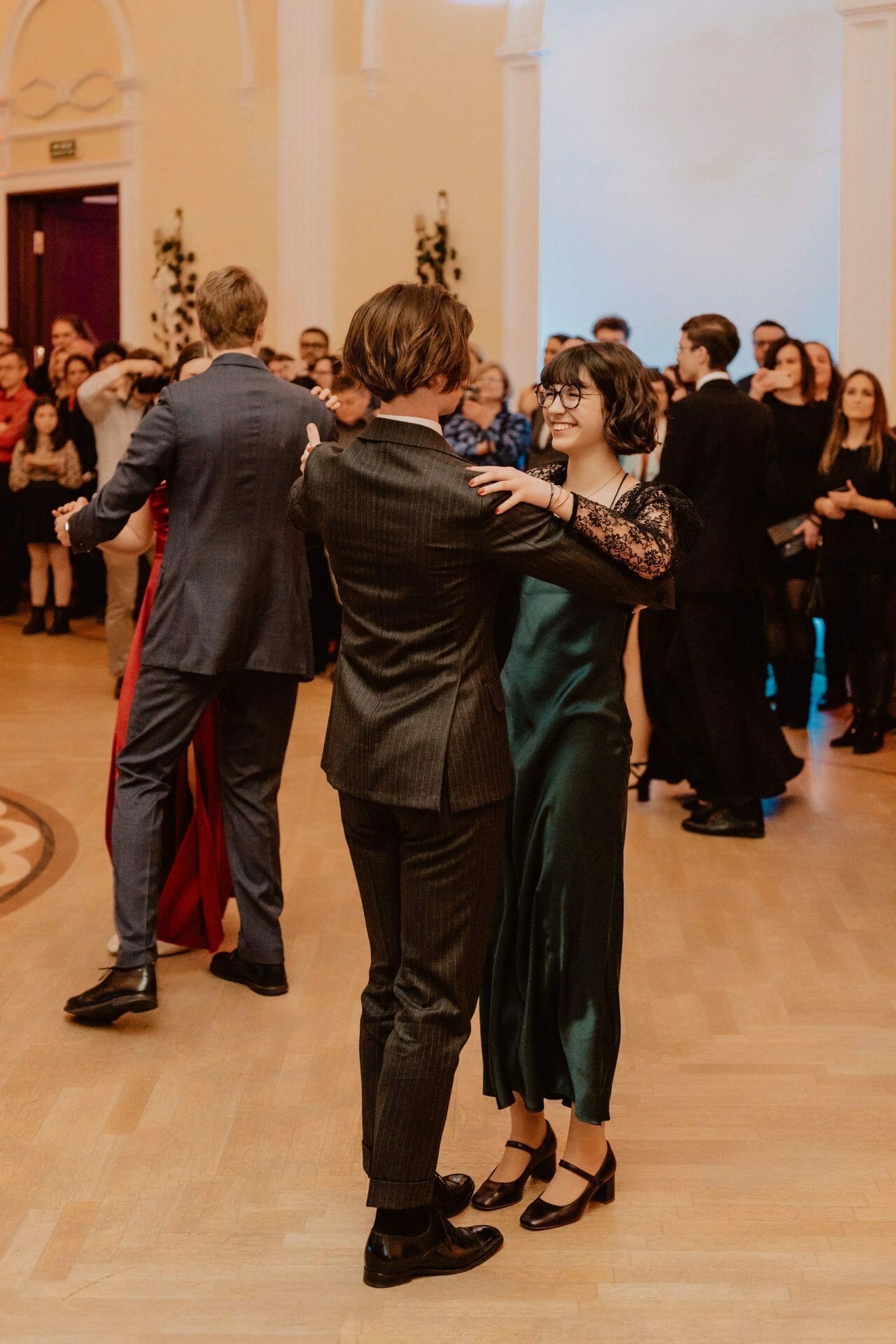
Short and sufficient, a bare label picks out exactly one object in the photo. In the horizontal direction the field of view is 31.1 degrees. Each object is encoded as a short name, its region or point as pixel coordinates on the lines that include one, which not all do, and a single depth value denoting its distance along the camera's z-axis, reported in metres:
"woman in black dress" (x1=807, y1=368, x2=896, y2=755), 6.55
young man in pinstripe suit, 2.26
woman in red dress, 3.85
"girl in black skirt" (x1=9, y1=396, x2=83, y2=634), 9.33
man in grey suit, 3.51
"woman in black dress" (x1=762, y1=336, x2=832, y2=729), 6.73
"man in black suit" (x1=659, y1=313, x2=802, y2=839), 5.07
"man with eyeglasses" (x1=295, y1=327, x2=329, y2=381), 8.88
